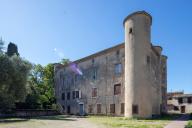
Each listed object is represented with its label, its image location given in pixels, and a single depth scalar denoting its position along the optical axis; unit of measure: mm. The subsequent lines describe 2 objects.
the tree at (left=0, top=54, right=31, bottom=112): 15570
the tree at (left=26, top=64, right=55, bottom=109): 30632
